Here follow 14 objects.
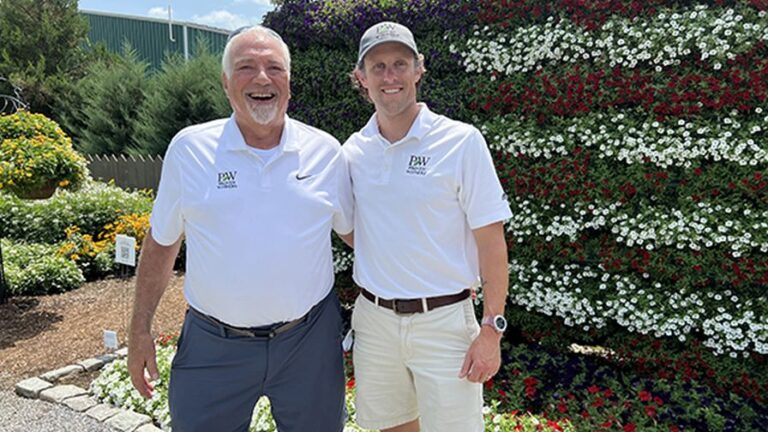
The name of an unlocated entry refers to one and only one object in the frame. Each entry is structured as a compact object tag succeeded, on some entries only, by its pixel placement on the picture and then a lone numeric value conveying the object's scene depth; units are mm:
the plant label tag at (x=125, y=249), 4895
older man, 2223
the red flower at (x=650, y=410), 3617
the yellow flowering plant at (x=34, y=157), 5938
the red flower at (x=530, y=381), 4031
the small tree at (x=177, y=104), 16312
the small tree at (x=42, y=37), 21817
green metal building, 24719
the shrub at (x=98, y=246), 8258
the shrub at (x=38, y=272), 7266
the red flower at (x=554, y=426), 3450
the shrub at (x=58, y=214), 9016
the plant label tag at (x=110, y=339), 4641
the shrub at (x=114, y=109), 17891
